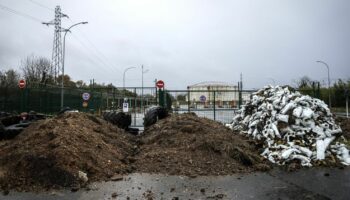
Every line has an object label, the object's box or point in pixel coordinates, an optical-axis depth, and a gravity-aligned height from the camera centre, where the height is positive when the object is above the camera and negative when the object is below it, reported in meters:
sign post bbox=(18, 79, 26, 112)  20.88 +0.12
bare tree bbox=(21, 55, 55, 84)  57.97 +5.71
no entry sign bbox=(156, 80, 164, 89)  17.25 +0.92
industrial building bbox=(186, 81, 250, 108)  17.52 +0.27
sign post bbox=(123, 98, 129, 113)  17.61 -0.27
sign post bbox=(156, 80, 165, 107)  16.98 +0.43
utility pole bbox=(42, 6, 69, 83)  42.10 +9.12
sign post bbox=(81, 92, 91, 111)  20.52 +0.16
